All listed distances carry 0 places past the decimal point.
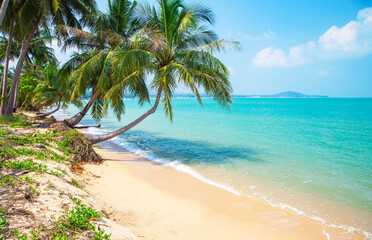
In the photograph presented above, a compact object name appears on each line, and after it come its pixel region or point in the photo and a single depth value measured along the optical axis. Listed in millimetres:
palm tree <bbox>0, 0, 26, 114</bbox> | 10652
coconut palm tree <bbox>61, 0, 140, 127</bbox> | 9609
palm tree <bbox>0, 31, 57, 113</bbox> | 18547
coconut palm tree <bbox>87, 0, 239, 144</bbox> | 7980
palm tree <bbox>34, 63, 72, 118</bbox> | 17269
